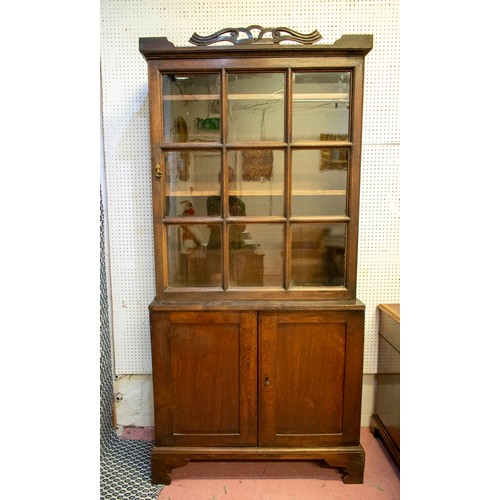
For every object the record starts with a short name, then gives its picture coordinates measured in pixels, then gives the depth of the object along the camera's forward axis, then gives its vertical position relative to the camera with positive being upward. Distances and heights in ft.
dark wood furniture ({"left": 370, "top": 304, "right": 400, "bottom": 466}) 5.56 -2.95
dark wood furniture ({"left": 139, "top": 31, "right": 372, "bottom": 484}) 5.05 -1.21
